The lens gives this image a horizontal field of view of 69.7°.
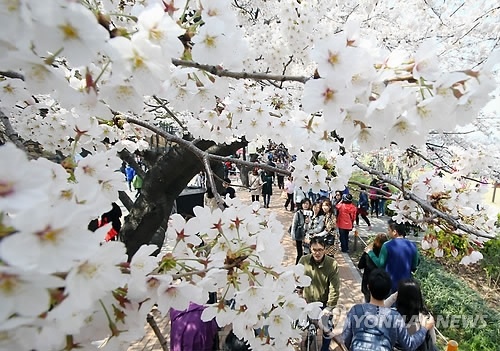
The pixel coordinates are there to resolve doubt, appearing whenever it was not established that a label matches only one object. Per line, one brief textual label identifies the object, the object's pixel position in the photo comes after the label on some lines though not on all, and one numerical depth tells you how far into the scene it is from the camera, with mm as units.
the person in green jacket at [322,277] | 3611
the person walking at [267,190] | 11256
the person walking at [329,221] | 5570
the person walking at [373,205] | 11873
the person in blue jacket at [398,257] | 3838
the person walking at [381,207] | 12141
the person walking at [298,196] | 8264
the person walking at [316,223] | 5594
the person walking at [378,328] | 2463
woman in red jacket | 7055
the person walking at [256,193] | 11034
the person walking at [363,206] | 9338
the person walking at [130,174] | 13705
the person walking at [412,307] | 2723
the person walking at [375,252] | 4002
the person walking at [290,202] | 12234
